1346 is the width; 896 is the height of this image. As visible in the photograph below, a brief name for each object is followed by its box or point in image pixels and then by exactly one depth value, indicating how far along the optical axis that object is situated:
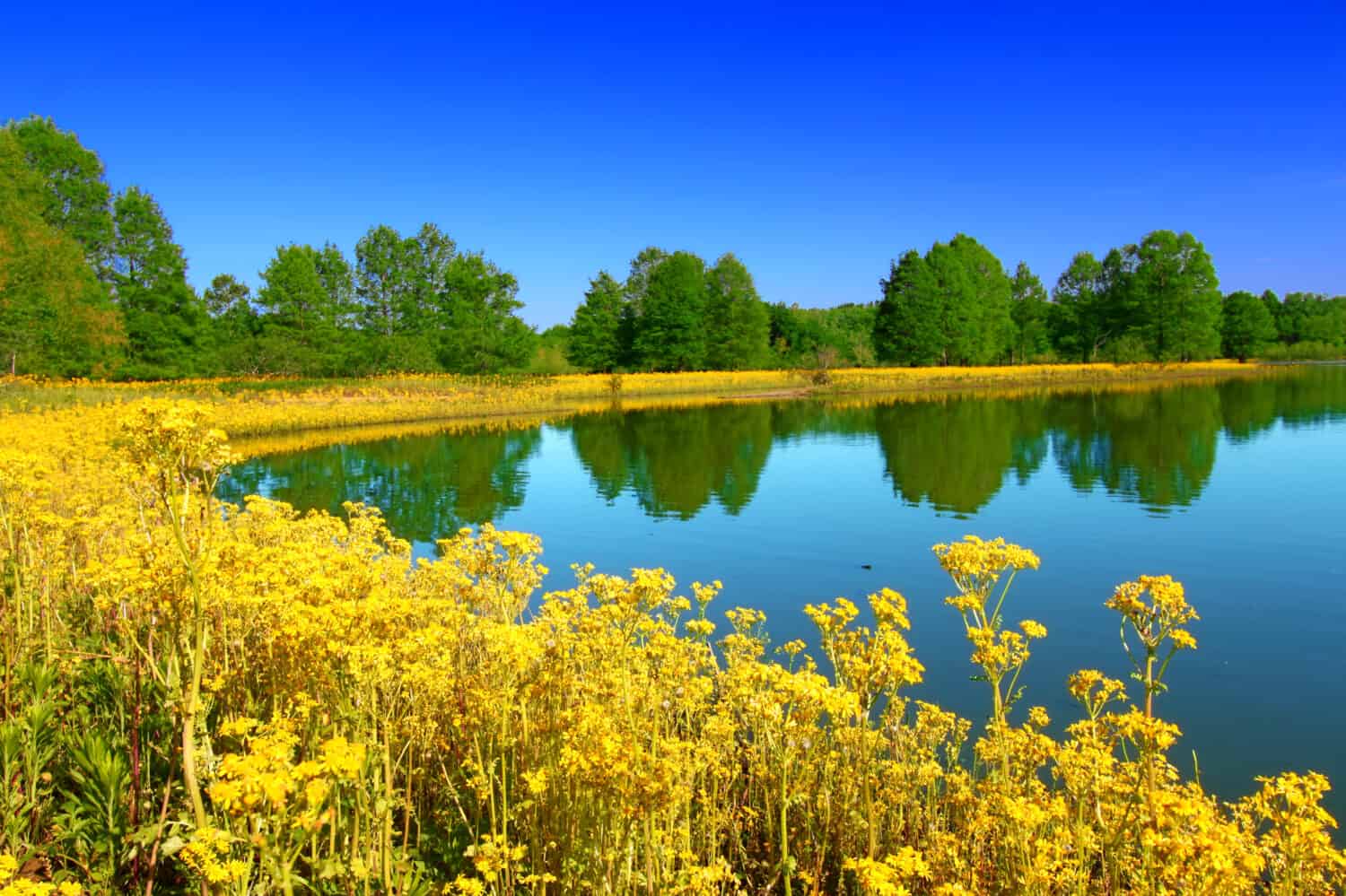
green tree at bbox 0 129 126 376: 28.52
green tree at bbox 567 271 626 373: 71.62
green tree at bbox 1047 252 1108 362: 75.56
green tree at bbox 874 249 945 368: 67.31
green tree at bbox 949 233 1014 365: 68.69
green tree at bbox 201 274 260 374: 48.47
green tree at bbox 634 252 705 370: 67.75
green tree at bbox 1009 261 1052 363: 76.31
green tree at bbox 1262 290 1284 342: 98.06
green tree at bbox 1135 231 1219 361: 68.94
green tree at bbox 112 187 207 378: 44.06
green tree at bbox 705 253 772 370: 68.00
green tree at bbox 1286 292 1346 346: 94.58
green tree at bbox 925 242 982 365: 67.38
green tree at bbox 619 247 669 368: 73.12
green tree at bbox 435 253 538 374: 52.16
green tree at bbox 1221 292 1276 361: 82.06
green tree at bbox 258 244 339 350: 49.78
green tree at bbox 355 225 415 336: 54.19
